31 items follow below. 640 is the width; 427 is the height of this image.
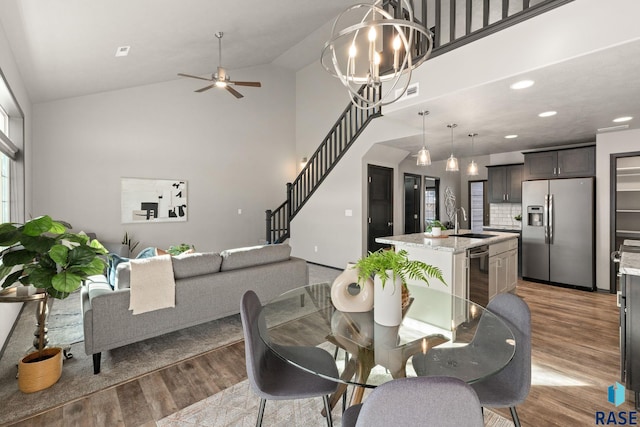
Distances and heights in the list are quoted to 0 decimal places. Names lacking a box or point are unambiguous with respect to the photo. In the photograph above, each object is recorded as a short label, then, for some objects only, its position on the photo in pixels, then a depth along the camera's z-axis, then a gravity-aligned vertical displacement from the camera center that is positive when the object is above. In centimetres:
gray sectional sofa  240 -75
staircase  573 +86
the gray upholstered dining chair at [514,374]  141 -81
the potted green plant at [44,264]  199 -35
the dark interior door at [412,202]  754 +17
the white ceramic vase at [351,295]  172 -48
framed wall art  597 +24
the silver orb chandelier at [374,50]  138 +80
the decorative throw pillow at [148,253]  359 -48
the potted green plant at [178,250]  382 -48
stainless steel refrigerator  464 -38
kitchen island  327 -57
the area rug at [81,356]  206 -122
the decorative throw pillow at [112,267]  286 -54
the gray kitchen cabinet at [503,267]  378 -77
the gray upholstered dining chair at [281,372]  141 -82
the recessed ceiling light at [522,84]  270 +110
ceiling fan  465 +200
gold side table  221 -61
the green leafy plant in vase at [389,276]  151 -33
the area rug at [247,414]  183 -125
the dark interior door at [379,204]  596 +10
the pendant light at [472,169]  438 +55
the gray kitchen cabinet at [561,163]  478 +72
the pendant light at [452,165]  401 +57
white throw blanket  254 -62
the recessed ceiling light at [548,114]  356 +109
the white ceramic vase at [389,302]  154 -47
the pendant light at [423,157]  357 +60
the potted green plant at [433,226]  400 -22
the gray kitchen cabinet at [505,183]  612 +50
